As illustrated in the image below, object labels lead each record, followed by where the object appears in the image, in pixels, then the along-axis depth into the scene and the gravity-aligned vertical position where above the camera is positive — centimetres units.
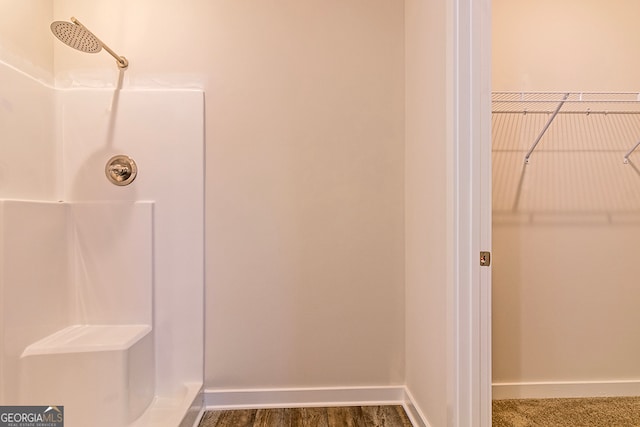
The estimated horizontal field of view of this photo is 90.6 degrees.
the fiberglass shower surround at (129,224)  154 -3
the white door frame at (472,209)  108 +3
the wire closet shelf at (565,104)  171 +62
